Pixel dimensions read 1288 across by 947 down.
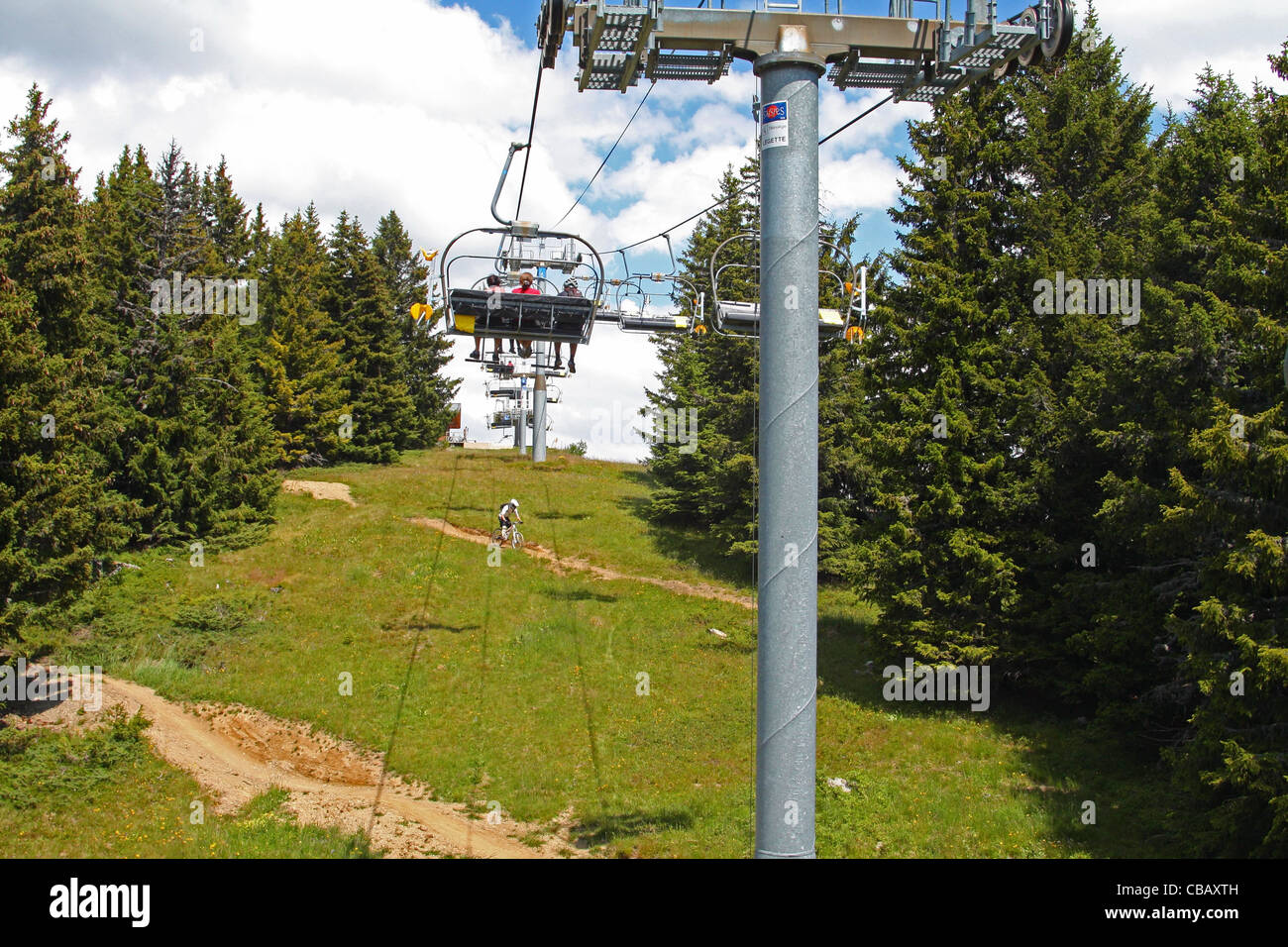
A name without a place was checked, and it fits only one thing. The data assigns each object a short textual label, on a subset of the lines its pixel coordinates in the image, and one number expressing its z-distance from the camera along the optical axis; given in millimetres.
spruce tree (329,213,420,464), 58344
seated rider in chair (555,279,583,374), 19047
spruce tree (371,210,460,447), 70438
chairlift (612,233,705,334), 28375
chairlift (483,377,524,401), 57812
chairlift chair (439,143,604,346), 18031
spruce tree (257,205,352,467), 53812
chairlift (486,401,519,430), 70375
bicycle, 37125
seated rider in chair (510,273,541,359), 18719
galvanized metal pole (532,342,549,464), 52756
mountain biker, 36938
